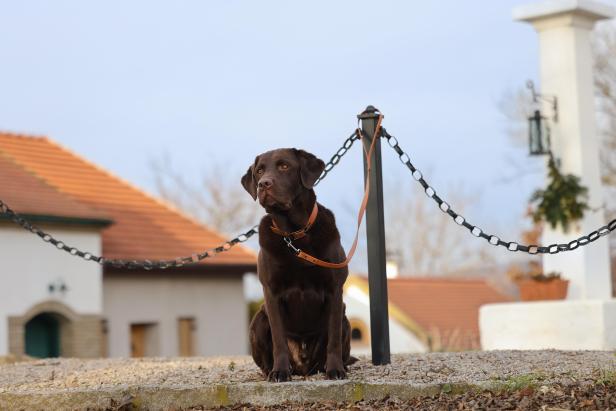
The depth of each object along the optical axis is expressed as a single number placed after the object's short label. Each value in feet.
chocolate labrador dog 34.09
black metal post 39.20
